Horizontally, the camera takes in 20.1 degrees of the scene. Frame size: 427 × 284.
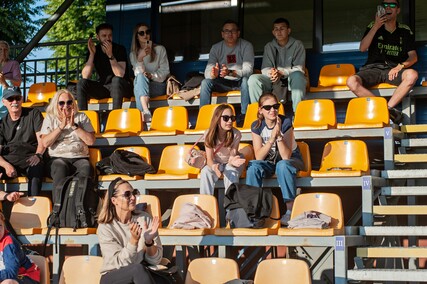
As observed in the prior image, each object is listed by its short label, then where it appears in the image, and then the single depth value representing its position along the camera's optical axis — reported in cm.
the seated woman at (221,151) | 1134
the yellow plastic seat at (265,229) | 1036
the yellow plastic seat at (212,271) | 968
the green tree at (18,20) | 3563
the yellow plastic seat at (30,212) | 1190
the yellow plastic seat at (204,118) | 1301
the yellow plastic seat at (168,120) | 1331
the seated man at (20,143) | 1246
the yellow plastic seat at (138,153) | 1223
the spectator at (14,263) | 977
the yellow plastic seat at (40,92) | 1604
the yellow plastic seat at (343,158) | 1129
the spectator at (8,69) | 1509
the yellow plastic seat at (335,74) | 1401
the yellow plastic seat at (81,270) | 1016
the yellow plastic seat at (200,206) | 1067
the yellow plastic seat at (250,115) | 1267
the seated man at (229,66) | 1361
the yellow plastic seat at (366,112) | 1212
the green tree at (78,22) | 4109
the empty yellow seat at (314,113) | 1239
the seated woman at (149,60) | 1460
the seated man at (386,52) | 1294
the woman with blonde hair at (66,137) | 1234
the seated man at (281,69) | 1317
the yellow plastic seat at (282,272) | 928
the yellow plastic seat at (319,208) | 1016
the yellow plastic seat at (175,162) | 1235
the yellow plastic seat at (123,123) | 1337
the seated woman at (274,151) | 1100
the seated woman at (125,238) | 948
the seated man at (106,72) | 1455
